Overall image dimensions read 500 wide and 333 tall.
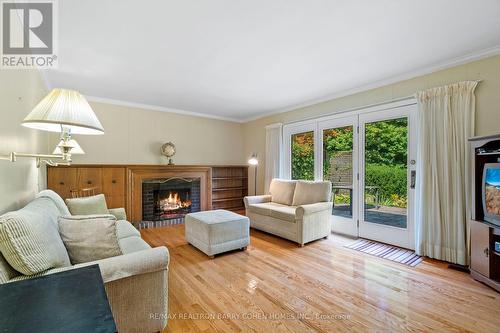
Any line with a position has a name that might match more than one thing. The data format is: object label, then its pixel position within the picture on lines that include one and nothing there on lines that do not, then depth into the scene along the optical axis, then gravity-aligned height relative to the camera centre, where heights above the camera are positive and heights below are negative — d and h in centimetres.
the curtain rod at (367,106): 317 +97
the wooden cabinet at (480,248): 225 -83
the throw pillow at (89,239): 148 -48
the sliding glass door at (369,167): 326 +0
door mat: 287 -118
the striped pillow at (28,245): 113 -41
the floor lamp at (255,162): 523 +11
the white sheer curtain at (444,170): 265 -4
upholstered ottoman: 293 -88
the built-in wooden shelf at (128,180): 373 -23
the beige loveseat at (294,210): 342 -72
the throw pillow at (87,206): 271 -48
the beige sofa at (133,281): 135 -74
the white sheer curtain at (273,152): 501 +34
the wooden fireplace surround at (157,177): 421 -20
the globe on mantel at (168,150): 488 +37
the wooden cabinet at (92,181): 367 -23
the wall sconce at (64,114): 117 +29
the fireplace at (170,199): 446 -67
